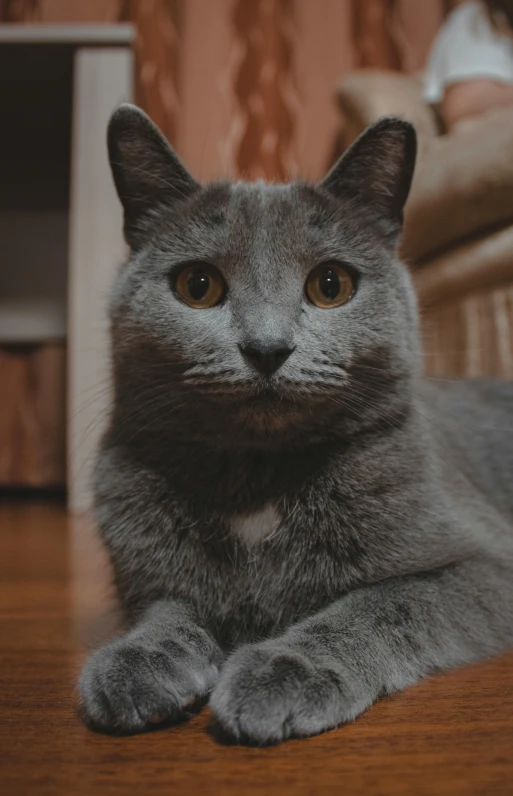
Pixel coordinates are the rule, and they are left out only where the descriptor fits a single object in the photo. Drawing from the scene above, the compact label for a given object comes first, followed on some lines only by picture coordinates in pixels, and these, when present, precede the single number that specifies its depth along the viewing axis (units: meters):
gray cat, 0.31
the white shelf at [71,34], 0.72
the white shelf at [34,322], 0.92
